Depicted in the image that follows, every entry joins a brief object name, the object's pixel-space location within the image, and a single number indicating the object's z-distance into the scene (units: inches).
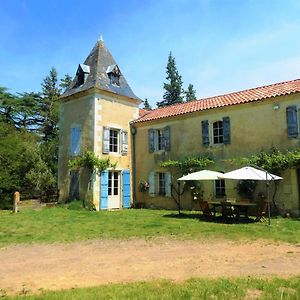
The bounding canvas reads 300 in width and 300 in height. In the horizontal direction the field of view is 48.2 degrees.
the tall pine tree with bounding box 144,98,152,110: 2023.9
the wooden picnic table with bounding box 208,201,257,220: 469.4
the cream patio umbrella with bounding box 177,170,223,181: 502.7
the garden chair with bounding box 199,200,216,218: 495.8
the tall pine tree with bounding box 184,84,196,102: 1754.4
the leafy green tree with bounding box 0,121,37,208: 779.4
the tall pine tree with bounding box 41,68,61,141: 1283.2
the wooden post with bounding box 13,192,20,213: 638.1
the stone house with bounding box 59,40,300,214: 551.8
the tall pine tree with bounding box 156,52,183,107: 1759.4
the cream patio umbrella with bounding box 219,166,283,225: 441.1
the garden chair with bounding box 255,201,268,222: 457.1
